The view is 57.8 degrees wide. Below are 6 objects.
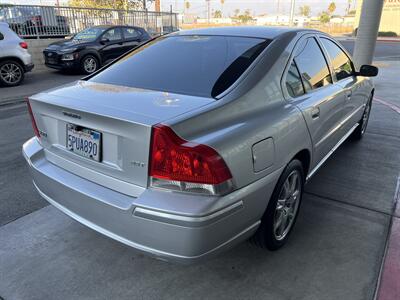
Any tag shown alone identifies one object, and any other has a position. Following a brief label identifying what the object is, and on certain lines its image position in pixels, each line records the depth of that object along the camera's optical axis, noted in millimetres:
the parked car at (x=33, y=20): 12180
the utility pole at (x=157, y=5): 24672
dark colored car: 11086
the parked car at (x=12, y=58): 9086
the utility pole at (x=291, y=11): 22552
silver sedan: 1923
